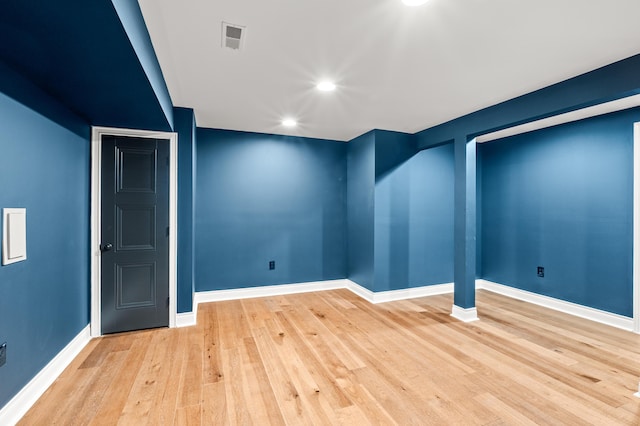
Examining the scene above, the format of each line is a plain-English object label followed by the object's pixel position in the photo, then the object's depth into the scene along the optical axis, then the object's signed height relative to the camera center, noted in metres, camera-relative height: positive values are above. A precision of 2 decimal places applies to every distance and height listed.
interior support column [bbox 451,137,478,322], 3.50 -0.26
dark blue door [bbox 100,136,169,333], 3.04 -0.22
